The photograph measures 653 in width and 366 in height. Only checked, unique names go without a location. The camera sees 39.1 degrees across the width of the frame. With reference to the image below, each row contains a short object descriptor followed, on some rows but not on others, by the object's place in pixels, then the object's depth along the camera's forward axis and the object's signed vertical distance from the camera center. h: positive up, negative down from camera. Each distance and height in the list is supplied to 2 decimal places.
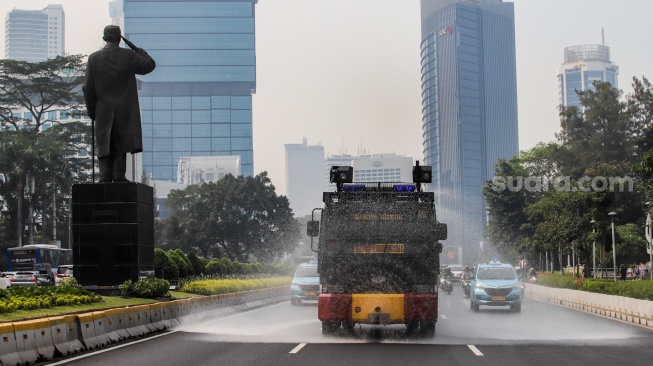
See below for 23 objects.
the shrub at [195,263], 44.31 -1.49
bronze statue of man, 27.77 +4.11
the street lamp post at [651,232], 45.03 -0.32
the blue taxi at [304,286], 37.21 -2.24
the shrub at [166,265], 35.62 -1.30
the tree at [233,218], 98.44 +1.51
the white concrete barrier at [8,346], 14.32 -1.76
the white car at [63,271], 61.66 -2.62
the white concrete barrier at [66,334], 16.45 -1.85
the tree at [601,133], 88.50 +9.25
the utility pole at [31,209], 79.31 +2.28
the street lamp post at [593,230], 56.24 -0.23
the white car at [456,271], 71.53 -3.49
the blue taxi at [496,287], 32.47 -2.12
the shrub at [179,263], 38.89 -1.32
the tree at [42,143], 78.69 +7.98
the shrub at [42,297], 18.91 -1.40
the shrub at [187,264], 40.72 -1.44
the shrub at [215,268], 47.84 -1.94
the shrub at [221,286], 32.84 -2.13
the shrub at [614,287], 29.76 -2.34
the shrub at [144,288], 25.67 -1.56
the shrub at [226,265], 50.88 -1.90
